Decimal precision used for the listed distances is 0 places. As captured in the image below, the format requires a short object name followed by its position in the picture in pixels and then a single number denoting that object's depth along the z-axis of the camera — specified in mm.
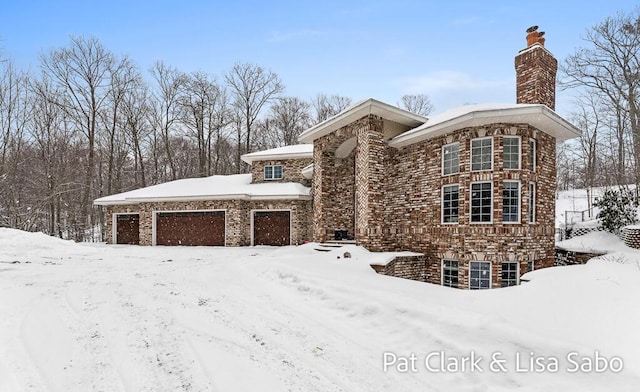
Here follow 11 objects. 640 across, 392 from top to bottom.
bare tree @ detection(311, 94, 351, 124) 33688
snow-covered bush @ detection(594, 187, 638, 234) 11398
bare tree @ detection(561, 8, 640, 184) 17125
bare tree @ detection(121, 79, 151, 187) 26420
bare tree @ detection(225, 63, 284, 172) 29781
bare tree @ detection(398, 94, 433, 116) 34031
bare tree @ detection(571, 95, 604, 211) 23641
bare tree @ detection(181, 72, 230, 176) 28562
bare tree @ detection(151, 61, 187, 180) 28047
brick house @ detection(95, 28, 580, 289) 9219
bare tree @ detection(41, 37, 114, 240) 23734
